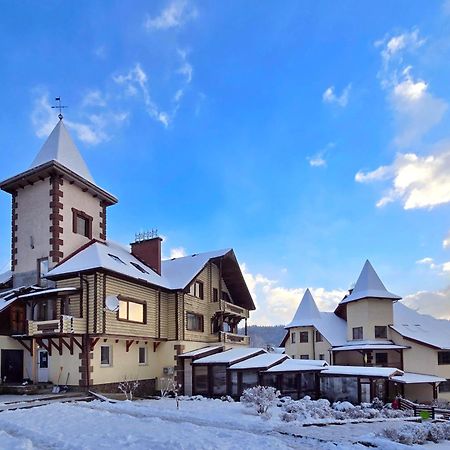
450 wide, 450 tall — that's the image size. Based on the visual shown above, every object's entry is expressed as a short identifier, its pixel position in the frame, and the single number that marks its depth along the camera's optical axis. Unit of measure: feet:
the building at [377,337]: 125.59
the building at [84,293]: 76.48
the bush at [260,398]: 66.05
